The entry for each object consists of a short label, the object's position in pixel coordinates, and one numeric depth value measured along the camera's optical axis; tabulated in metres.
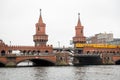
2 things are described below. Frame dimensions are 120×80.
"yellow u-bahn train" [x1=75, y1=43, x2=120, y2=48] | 157.80
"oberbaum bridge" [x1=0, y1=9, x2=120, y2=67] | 125.06
